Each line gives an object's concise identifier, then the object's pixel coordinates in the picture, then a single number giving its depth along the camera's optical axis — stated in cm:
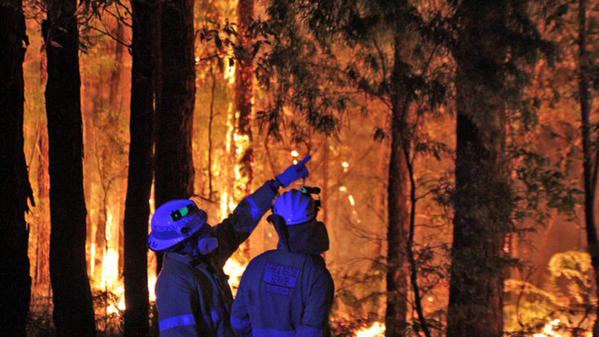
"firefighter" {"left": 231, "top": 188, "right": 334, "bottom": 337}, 859
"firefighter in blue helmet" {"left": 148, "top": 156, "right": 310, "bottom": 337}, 859
